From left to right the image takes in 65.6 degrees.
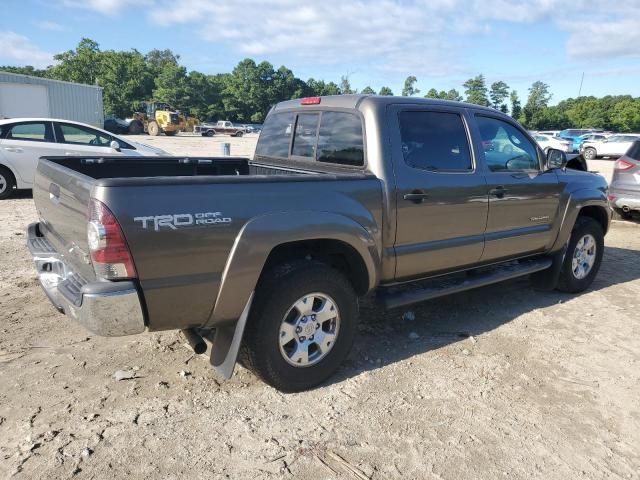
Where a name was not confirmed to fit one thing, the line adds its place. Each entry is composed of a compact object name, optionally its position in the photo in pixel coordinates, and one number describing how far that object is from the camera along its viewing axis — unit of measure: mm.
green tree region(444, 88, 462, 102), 82469
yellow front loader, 43031
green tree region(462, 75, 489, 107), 84562
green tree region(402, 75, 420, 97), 90888
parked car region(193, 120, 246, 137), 50203
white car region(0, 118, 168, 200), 9180
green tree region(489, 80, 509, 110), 93062
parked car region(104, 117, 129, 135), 41969
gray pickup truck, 2594
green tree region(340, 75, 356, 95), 57531
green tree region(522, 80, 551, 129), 72625
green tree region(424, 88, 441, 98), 84600
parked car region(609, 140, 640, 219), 8695
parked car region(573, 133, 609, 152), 28000
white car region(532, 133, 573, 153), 26666
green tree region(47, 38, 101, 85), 69688
